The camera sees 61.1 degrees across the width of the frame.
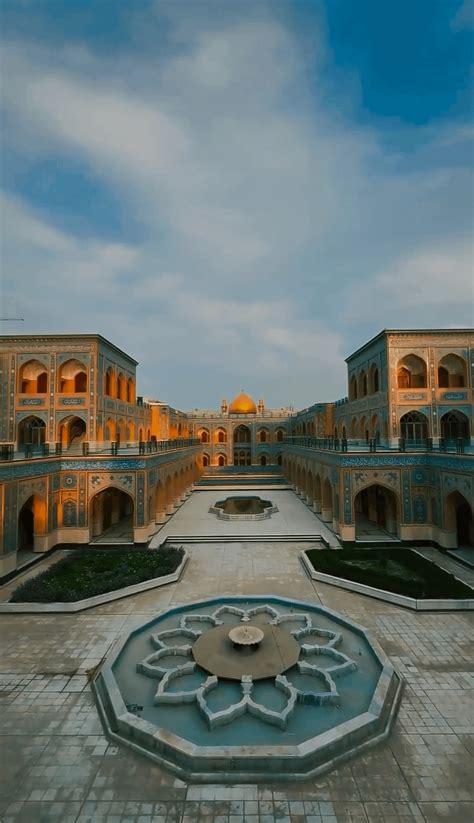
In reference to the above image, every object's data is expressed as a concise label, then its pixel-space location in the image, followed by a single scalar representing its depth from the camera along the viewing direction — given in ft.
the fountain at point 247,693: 18.28
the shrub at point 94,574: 36.35
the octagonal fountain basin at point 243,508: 68.18
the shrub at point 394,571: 36.50
